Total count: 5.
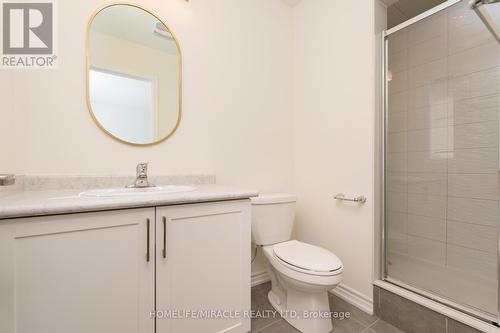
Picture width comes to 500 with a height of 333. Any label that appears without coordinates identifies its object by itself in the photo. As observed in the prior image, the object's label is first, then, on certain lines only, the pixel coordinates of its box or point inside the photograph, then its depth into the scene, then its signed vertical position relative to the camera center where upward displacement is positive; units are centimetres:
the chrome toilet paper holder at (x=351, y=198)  151 -22
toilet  120 -56
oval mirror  130 +56
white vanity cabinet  75 -41
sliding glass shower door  130 +5
